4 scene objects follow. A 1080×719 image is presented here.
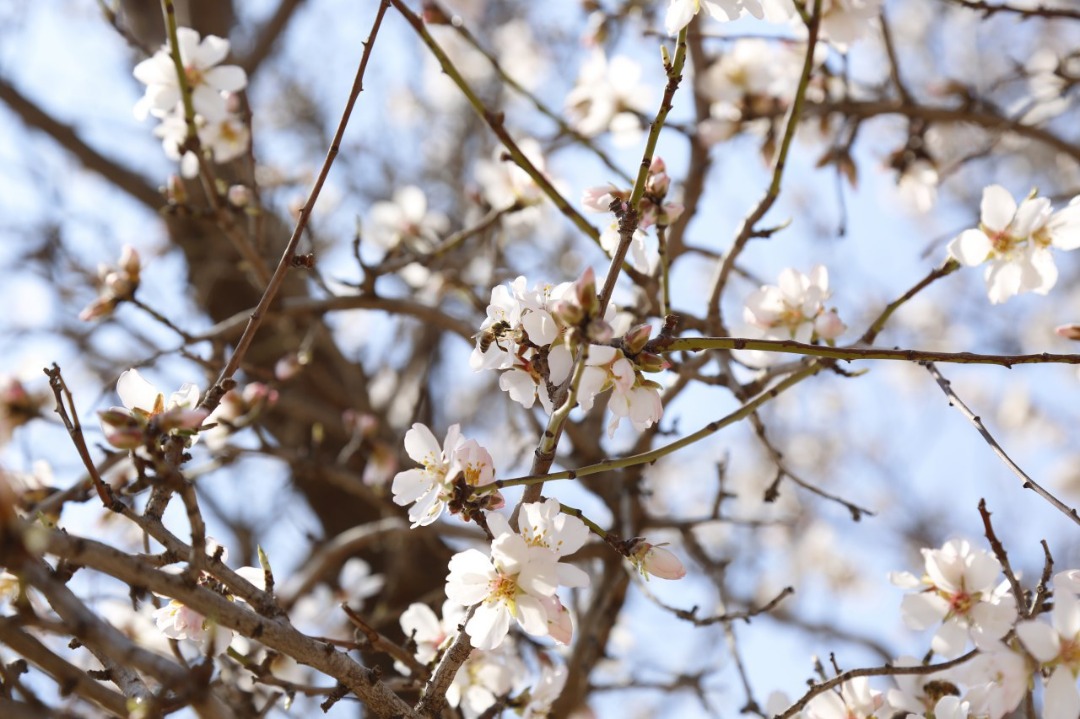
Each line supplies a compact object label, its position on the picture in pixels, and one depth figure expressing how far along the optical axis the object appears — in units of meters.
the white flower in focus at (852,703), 1.05
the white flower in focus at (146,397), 1.01
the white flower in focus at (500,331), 1.00
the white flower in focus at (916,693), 1.06
